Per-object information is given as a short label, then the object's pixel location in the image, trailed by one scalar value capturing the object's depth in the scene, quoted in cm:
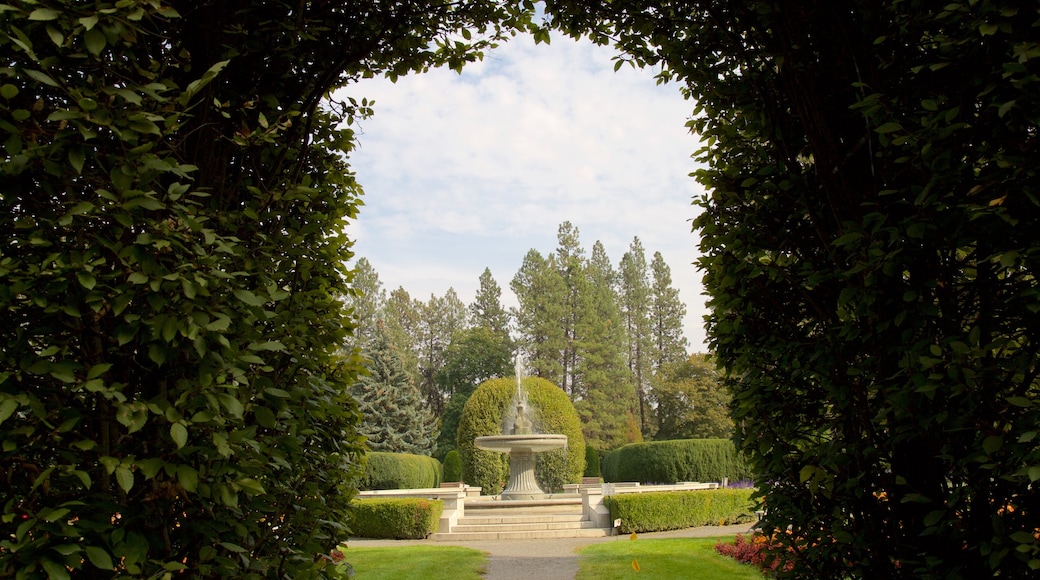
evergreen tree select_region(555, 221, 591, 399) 4344
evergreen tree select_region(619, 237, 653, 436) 4609
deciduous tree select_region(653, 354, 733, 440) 3609
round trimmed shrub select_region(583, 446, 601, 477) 2814
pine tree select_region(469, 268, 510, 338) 4928
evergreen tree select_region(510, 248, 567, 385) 4291
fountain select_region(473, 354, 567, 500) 1694
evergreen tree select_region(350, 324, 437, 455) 3247
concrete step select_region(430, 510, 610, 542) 1434
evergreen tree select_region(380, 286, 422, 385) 4812
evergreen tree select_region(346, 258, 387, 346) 4528
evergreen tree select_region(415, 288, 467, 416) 5084
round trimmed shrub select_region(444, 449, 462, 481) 2392
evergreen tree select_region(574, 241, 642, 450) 4106
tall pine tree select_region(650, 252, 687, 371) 4628
